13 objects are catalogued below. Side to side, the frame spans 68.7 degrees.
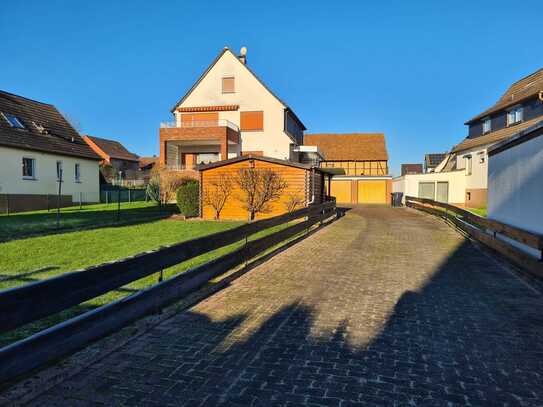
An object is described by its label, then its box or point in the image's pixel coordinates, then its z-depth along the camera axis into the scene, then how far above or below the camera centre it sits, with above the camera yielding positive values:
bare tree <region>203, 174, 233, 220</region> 21.12 -0.02
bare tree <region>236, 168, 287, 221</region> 20.41 +0.26
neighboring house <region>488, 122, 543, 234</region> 8.41 +0.34
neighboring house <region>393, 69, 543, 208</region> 28.12 +4.32
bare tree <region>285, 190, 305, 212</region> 20.31 -0.36
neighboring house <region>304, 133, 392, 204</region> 45.47 +3.57
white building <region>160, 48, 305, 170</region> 35.12 +7.21
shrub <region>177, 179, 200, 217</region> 21.23 -0.40
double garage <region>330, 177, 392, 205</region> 45.28 +0.40
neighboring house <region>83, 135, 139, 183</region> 58.06 +5.66
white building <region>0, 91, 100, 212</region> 23.09 +2.19
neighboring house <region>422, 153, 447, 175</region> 54.53 +4.71
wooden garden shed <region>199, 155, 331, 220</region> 20.39 +0.57
